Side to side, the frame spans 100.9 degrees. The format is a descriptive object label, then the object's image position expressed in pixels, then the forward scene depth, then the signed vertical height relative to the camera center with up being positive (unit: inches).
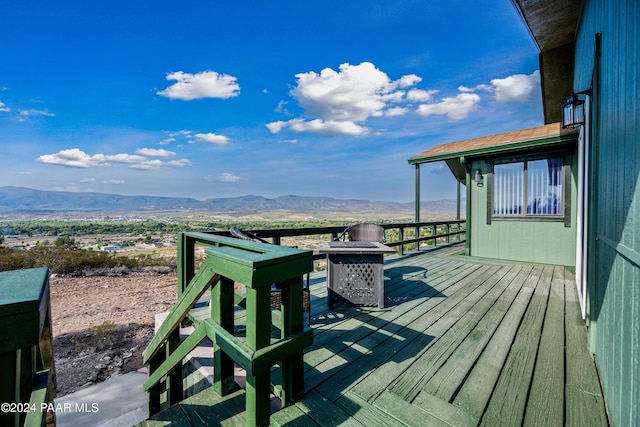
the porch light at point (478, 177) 225.5 +25.7
